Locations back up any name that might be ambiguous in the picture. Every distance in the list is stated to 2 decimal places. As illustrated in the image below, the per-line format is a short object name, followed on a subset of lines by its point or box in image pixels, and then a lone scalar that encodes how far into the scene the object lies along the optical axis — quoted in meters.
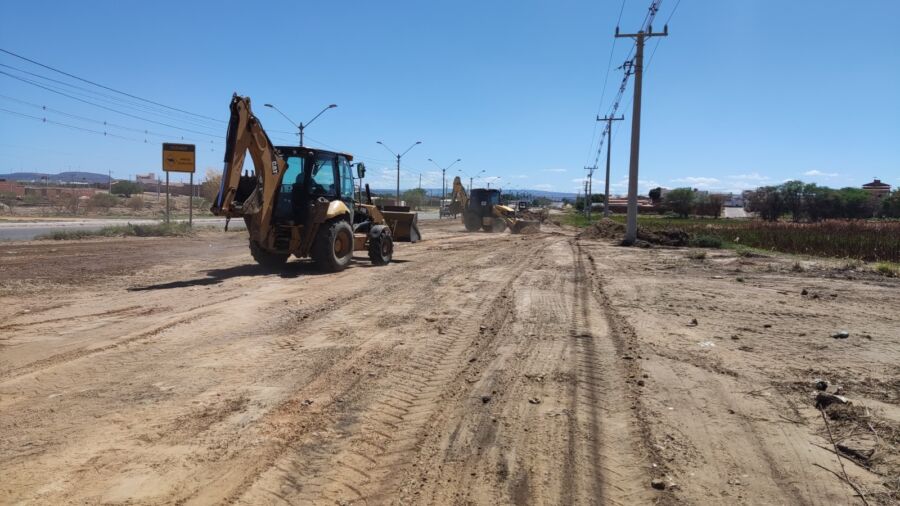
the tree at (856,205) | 87.00
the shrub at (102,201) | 60.39
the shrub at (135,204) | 64.81
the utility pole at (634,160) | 28.53
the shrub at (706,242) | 26.91
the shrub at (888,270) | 16.20
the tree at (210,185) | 64.79
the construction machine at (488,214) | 39.53
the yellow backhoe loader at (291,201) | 11.79
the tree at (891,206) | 87.94
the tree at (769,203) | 89.05
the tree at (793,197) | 87.88
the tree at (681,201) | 91.88
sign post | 30.62
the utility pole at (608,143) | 59.25
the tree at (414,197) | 120.09
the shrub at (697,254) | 20.56
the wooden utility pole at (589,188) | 74.41
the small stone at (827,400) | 5.38
